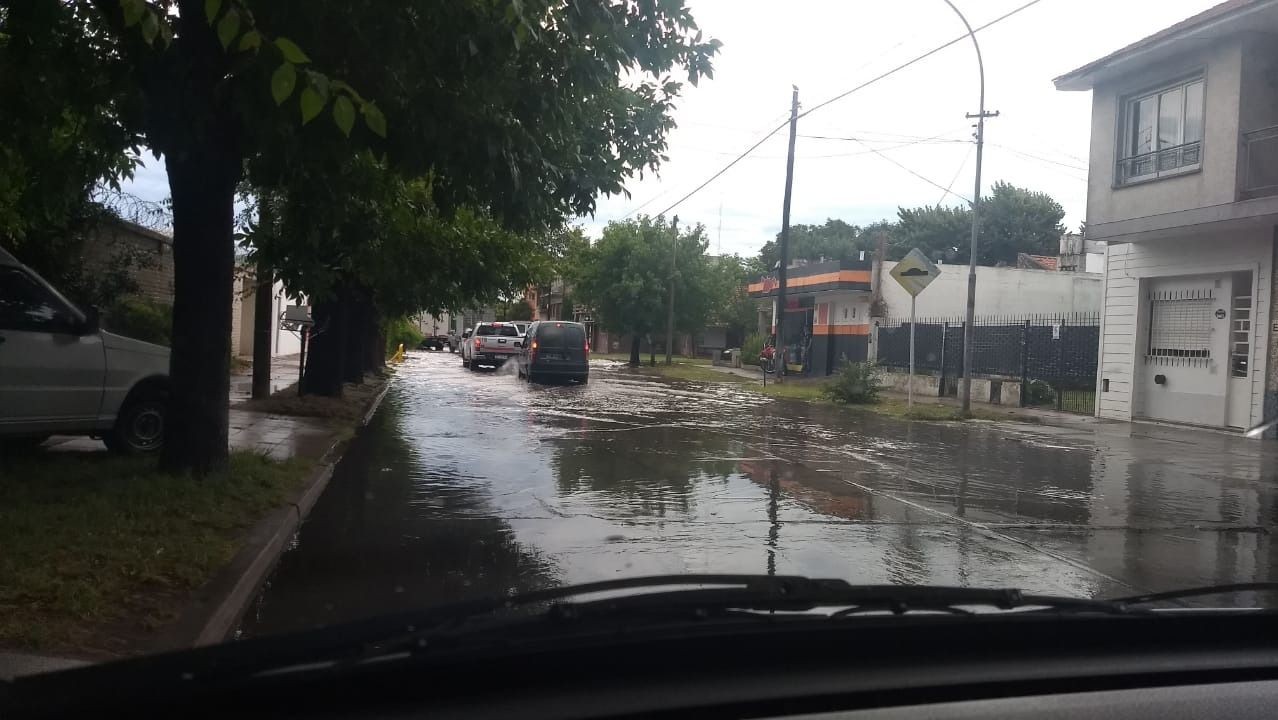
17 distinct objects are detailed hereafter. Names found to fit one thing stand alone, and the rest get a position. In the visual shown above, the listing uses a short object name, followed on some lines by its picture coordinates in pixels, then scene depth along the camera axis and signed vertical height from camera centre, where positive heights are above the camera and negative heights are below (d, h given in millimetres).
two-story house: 16375 +2491
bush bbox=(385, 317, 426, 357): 40228 -385
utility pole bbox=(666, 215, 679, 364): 44966 +2750
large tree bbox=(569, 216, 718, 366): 45438 +2733
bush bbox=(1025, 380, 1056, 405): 23516 -893
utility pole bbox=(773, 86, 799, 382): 27972 +3399
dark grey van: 27875 -514
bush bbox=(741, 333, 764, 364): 42844 -290
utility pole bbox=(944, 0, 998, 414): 20234 +1432
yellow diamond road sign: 20156 +1525
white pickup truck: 37062 -531
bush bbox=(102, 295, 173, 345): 18125 -120
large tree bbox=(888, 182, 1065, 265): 52312 +6495
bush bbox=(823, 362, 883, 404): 23109 -821
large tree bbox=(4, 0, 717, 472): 6879 +1676
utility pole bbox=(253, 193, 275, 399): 13905 -88
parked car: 8430 -539
